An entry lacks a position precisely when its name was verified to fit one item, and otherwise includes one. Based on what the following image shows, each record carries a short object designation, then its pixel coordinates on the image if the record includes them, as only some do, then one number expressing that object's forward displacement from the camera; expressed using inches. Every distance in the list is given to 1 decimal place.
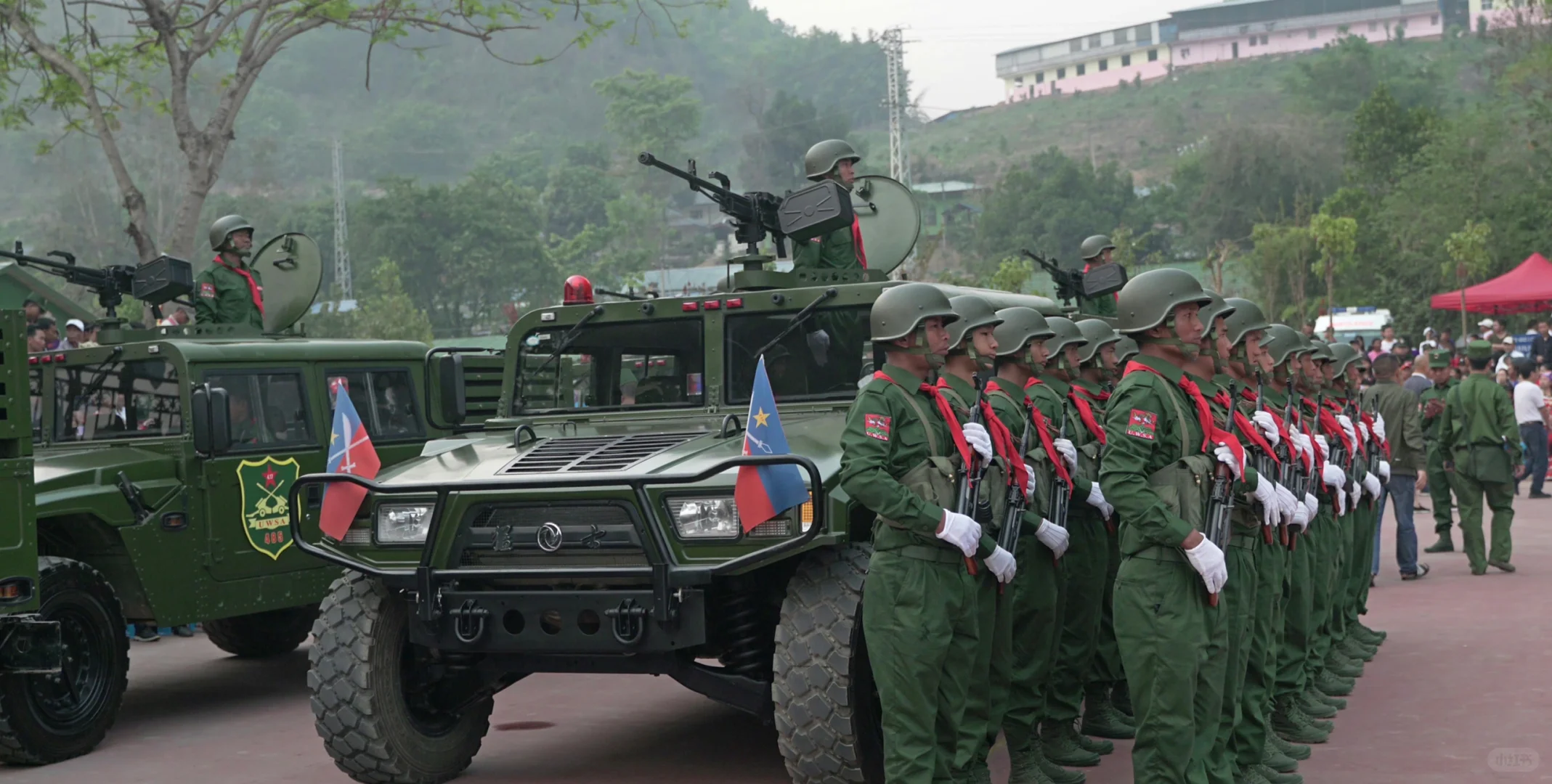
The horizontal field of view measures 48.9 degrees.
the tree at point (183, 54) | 598.2
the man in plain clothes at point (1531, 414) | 740.0
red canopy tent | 1165.7
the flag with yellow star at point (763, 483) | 237.3
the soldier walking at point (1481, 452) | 511.2
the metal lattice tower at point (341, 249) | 2792.8
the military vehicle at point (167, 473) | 318.7
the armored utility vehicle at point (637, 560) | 242.5
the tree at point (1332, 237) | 1659.7
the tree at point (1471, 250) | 1443.2
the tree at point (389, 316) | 2091.5
